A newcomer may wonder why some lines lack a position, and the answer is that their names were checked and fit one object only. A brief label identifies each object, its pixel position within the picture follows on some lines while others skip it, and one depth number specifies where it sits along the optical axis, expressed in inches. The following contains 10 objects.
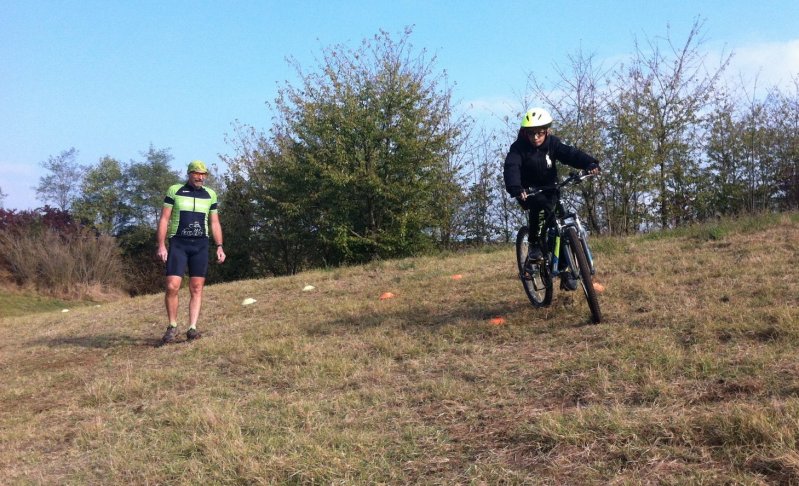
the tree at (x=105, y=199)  1334.9
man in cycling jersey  250.4
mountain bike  189.8
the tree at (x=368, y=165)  699.4
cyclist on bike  203.5
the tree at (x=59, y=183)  1430.9
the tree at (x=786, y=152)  826.8
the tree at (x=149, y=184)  1369.3
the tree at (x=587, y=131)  715.4
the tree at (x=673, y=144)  735.7
